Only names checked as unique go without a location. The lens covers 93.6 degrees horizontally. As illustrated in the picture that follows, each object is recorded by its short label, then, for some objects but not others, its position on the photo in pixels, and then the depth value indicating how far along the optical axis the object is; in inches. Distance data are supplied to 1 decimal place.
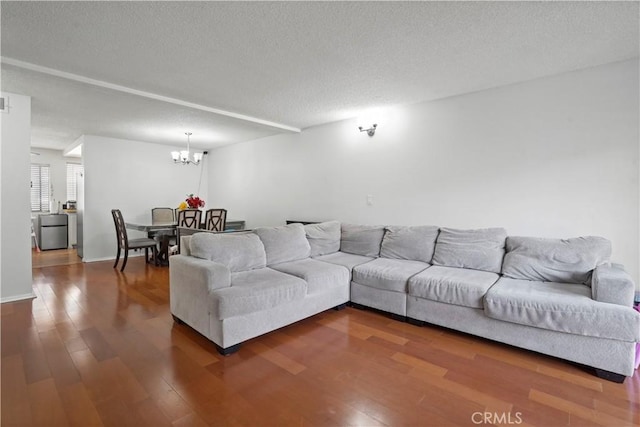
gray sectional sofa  81.6
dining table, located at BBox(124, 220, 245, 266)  201.4
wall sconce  167.0
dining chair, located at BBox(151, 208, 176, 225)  242.2
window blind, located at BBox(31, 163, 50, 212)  283.1
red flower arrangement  212.0
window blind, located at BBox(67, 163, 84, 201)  302.9
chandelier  218.5
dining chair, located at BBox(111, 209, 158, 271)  195.5
